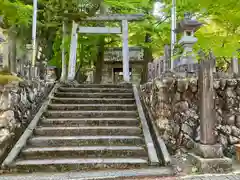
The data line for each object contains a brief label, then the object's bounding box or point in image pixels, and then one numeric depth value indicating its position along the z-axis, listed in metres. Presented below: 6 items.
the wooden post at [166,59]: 7.21
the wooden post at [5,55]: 6.55
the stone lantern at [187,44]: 6.70
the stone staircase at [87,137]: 4.97
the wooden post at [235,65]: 7.75
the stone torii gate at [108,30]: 10.52
